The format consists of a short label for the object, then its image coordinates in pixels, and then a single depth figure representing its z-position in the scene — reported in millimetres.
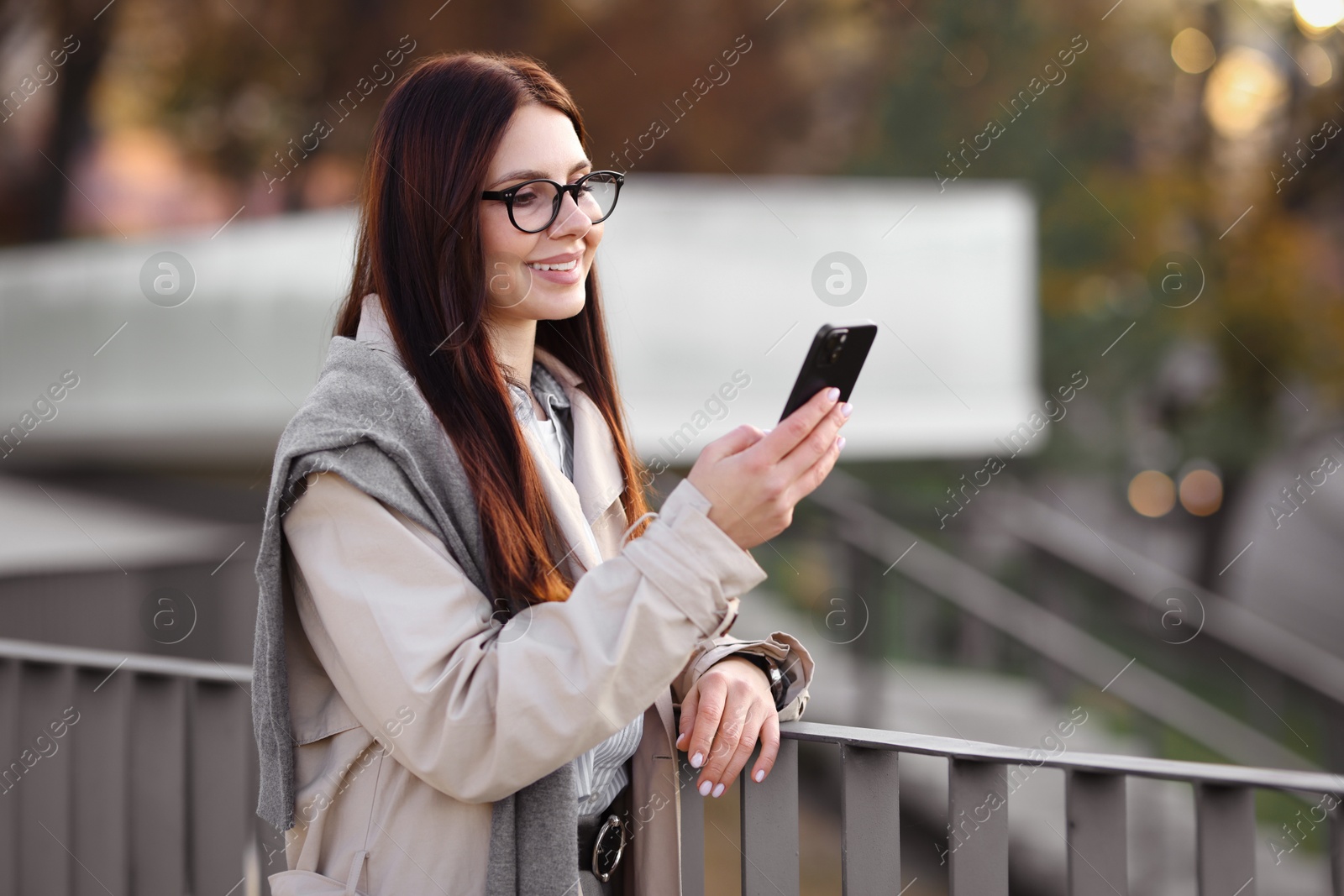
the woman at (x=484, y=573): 3952
